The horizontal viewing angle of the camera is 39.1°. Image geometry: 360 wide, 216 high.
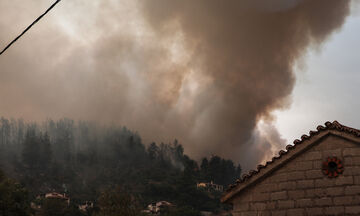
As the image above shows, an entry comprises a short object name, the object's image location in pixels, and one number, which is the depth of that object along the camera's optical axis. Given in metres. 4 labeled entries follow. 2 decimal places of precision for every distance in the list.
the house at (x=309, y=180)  17.67
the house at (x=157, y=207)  163.85
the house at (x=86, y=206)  144.79
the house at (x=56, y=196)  143.26
